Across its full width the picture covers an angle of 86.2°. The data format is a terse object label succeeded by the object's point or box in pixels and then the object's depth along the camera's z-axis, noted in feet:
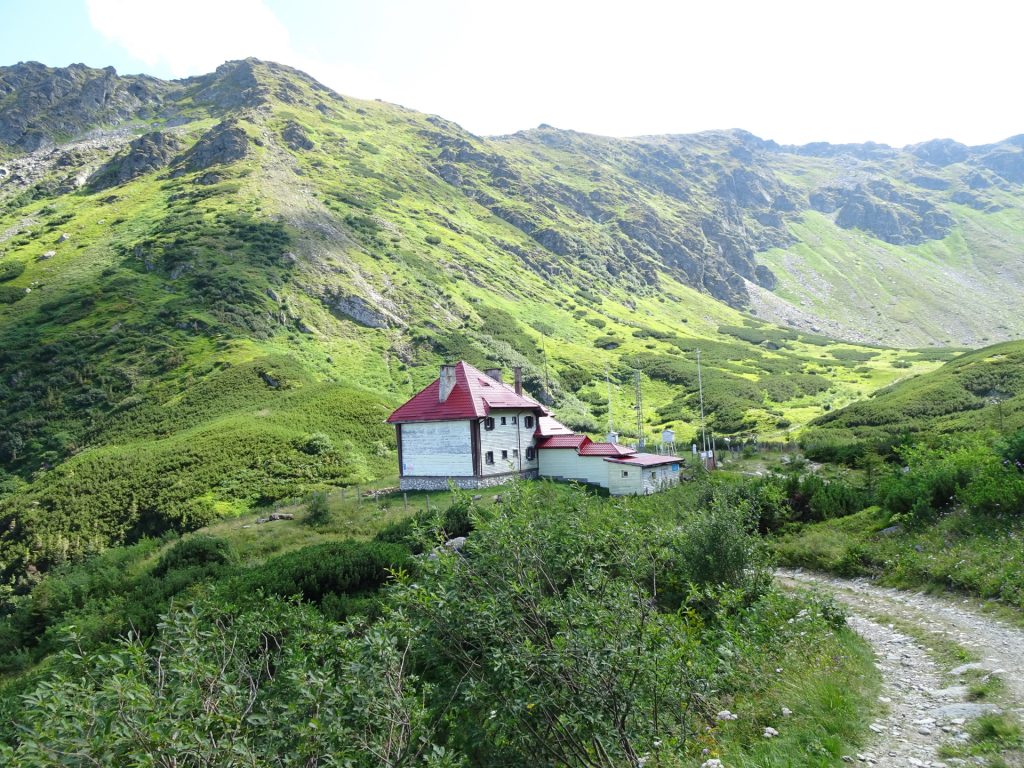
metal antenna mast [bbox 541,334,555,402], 221.25
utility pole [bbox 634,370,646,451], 163.55
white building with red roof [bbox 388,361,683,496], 106.32
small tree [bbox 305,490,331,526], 81.92
